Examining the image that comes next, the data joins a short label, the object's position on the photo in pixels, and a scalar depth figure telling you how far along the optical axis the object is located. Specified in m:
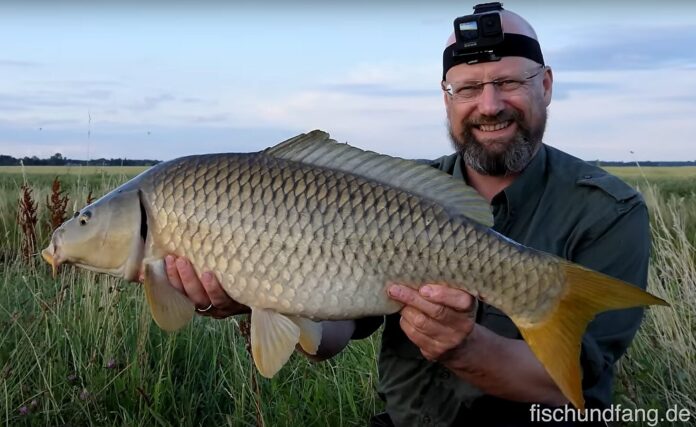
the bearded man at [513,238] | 1.91
